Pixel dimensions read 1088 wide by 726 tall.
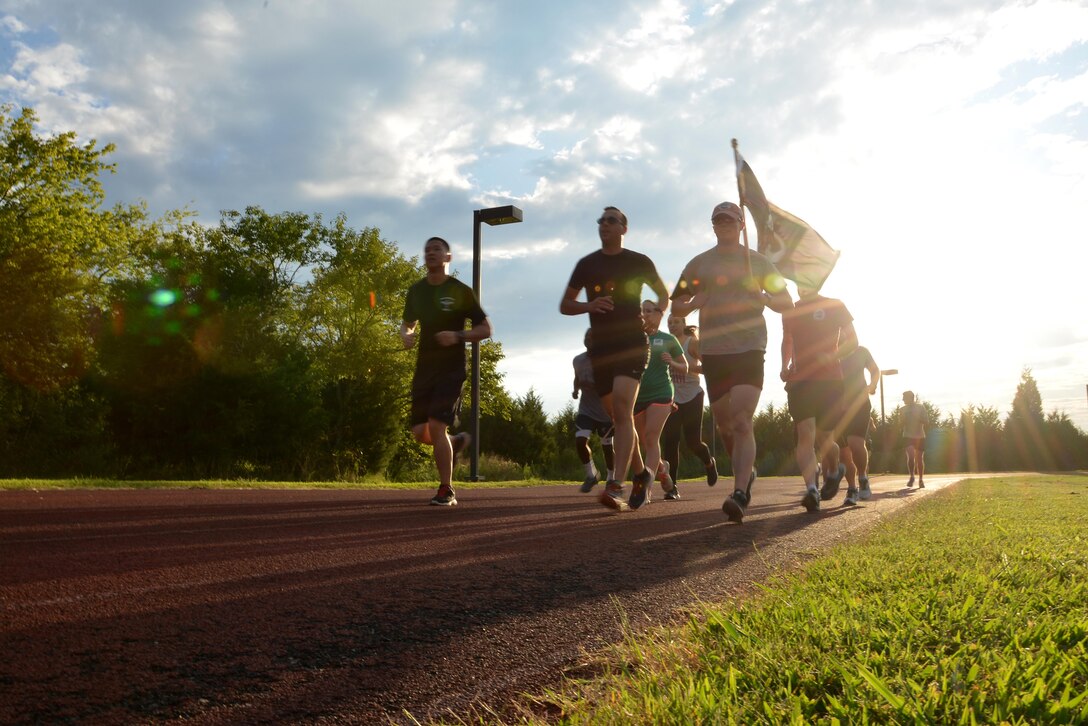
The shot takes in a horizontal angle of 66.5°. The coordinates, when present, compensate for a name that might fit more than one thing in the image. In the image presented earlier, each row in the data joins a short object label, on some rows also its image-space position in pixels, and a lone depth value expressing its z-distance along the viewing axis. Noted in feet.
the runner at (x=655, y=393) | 27.96
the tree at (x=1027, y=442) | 223.92
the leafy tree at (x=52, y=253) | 71.31
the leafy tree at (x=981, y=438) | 223.59
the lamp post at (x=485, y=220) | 57.16
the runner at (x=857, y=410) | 30.20
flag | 32.91
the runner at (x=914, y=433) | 55.42
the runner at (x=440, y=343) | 23.63
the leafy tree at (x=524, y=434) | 138.82
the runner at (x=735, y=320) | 20.30
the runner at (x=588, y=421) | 36.35
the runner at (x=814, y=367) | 25.68
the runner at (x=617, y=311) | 21.86
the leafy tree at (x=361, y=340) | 82.43
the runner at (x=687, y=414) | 34.78
